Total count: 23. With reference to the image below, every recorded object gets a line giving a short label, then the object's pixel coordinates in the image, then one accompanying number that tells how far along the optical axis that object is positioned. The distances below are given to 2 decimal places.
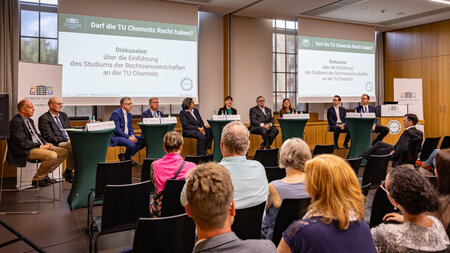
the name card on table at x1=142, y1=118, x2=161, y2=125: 6.07
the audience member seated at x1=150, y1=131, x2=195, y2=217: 2.80
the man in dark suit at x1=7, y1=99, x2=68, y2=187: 4.91
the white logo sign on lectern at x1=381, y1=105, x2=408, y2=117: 8.54
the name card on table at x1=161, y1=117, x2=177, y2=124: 6.20
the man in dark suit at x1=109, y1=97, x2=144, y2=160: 6.29
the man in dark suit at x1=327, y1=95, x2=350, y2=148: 8.33
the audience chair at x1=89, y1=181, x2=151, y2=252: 2.60
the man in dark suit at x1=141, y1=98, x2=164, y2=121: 7.08
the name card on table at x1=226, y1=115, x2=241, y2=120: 7.06
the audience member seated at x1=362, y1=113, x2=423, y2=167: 5.49
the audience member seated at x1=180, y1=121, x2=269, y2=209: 2.23
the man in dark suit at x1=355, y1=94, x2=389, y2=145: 8.31
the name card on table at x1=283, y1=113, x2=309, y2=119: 7.41
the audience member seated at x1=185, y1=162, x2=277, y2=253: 1.13
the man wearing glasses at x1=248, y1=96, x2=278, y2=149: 8.02
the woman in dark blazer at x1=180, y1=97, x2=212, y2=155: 7.38
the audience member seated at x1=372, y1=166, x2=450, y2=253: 1.50
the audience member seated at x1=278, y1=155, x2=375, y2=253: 1.38
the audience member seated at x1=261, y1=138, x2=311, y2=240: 2.12
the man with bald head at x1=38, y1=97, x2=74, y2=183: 5.36
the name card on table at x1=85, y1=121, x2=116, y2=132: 4.32
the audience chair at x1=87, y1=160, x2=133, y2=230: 3.49
